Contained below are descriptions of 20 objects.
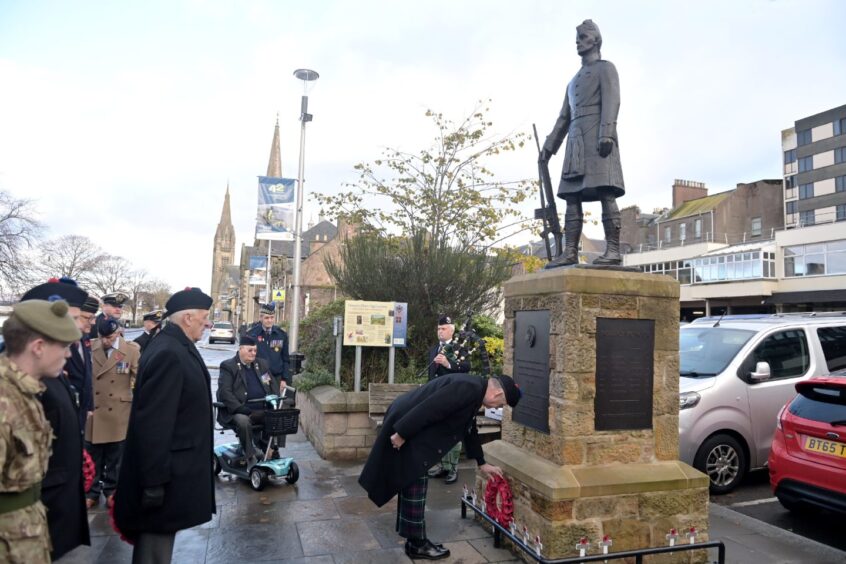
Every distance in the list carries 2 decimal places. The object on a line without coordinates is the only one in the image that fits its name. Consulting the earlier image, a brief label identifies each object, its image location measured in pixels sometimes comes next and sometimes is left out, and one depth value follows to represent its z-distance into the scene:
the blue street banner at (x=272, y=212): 16.75
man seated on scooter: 6.49
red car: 5.04
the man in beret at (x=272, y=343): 8.25
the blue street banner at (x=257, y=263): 40.23
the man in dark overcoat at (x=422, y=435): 4.02
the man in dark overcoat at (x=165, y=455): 3.24
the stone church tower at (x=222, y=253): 127.19
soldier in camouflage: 2.27
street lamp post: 15.21
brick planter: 7.84
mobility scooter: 6.28
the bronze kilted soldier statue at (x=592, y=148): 4.80
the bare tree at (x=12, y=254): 31.83
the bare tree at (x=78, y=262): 50.72
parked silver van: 6.54
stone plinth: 4.21
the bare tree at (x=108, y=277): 61.17
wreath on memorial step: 4.65
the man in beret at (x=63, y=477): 2.78
